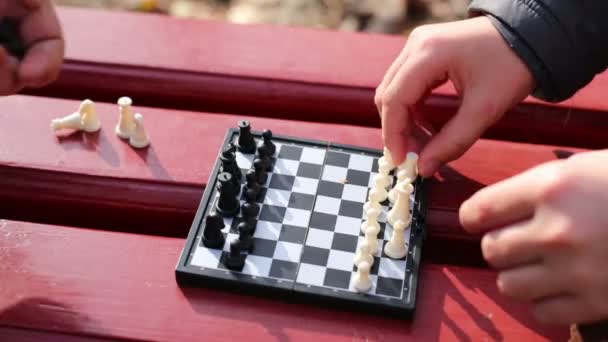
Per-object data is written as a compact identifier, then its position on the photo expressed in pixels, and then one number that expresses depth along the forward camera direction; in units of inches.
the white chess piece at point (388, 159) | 25.0
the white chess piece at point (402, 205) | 24.0
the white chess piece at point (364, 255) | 23.1
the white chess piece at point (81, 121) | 26.3
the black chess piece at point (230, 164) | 24.8
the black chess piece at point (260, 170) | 24.9
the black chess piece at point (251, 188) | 24.4
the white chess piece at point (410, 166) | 24.9
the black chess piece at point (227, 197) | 24.1
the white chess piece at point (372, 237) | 23.3
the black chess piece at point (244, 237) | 23.3
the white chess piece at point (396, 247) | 23.5
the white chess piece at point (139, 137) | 25.8
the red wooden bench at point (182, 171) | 22.6
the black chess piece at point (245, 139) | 25.6
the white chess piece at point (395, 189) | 24.7
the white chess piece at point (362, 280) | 22.7
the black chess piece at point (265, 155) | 25.3
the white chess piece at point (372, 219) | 23.8
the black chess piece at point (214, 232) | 23.3
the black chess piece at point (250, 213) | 23.9
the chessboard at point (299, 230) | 22.9
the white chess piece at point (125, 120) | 26.0
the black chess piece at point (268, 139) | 25.6
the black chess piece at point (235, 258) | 23.1
